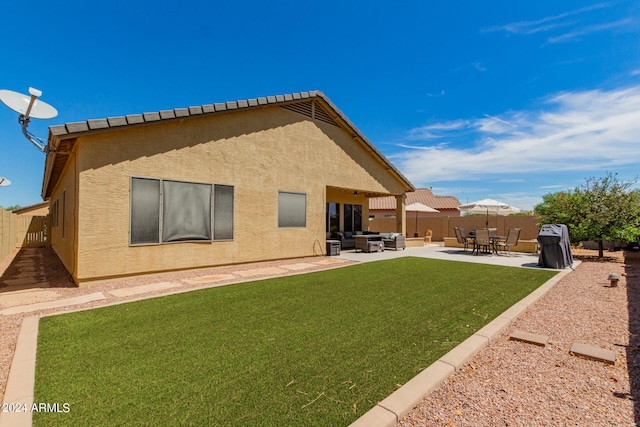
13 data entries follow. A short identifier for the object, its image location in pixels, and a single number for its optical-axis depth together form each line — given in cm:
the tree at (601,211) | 1166
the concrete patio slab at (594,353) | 328
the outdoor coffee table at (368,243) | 1408
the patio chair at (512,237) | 1332
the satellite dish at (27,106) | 636
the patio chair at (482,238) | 1334
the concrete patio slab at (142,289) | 640
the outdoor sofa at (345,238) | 1538
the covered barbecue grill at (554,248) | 977
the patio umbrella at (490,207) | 1631
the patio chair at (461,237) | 1472
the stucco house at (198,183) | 715
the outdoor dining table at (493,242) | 1358
